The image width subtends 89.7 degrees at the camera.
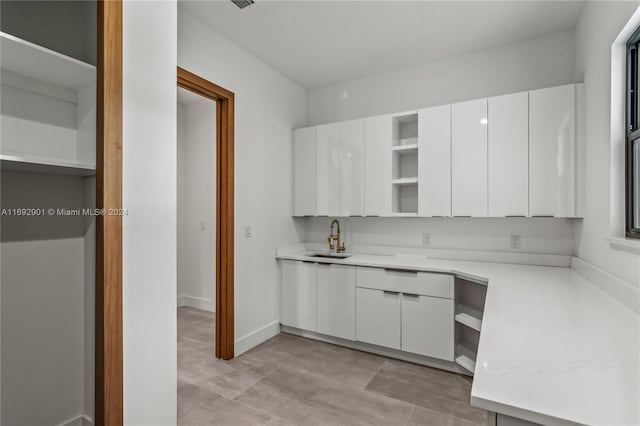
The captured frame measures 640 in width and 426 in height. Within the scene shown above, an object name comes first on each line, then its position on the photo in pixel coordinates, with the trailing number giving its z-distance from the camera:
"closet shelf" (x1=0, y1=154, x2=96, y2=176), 1.17
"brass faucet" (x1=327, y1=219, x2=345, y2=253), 3.52
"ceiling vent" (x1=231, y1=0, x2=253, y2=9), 2.24
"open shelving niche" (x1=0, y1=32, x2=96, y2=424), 1.40
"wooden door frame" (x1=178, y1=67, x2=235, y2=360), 2.79
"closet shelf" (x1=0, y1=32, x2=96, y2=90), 1.19
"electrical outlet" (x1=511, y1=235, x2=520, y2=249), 2.80
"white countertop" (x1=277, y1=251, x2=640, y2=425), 0.64
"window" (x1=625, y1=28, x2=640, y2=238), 1.67
